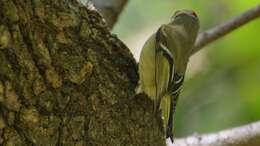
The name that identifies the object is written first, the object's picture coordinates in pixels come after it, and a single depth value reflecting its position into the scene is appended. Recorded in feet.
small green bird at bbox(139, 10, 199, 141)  20.57
